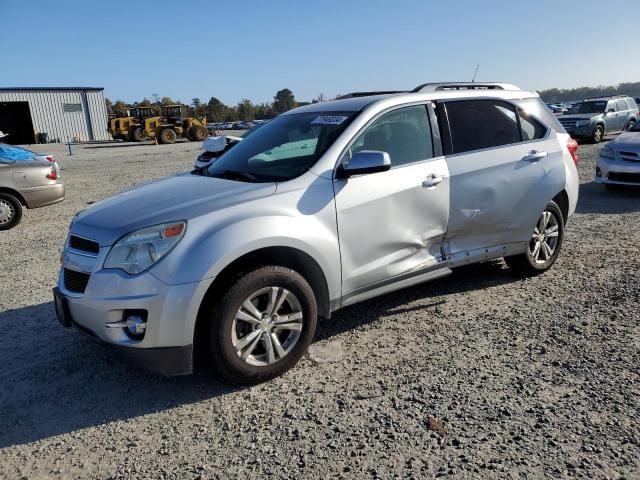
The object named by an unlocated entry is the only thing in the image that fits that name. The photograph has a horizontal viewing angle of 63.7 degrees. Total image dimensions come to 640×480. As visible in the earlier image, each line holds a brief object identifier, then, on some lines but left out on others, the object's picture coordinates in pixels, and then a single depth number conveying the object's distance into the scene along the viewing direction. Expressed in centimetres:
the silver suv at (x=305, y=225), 299
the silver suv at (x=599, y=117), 1973
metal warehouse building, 4434
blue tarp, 885
